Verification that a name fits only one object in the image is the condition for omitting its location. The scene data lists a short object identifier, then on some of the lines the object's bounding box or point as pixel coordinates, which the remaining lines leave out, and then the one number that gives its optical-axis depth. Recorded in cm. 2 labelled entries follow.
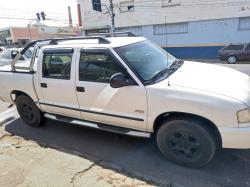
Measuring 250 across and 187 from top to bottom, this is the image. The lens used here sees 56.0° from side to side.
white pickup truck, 292
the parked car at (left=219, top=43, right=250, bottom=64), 1680
